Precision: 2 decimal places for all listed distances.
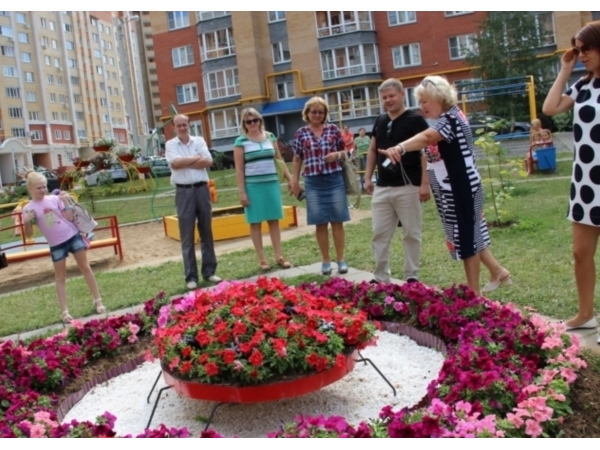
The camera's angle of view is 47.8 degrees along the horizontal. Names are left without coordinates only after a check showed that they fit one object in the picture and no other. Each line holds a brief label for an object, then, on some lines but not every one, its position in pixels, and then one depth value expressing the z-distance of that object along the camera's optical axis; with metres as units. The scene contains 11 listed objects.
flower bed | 2.81
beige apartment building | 65.50
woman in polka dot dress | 3.93
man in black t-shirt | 5.68
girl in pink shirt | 6.14
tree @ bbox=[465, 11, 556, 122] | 33.31
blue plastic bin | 16.59
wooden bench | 10.12
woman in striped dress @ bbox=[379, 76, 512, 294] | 4.69
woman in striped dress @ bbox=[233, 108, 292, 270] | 7.40
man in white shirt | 7.15
